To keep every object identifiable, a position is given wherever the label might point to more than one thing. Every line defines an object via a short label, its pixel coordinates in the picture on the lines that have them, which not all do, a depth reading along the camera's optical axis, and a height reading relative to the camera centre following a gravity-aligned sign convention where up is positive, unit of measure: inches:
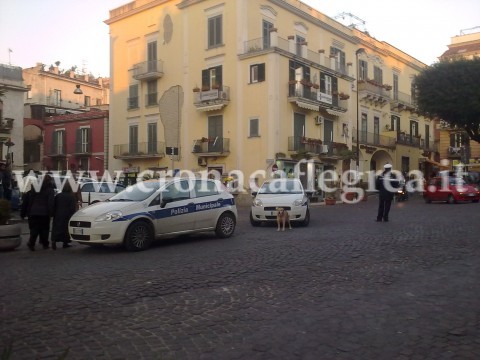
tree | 1342.3 +265.3
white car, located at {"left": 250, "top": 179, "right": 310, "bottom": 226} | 570.6 -22.1
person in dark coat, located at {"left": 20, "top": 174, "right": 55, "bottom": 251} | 413.4 -20.9
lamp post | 1491.1 +390.8
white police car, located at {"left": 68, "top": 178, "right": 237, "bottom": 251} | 389.7 -24.6
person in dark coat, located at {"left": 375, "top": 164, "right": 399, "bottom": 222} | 583.2 -4.0
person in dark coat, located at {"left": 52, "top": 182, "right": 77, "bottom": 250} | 421.1 -25.8
